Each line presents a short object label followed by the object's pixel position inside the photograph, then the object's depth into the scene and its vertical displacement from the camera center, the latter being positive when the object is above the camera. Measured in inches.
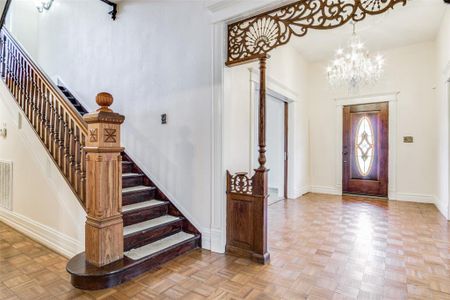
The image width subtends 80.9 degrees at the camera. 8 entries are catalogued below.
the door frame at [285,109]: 153.1 +27.9
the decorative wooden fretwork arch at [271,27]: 84.9 +45.1
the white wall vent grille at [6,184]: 141.0 -19.5
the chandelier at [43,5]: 206.7 +115.7
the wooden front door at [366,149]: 223.8 -0.5
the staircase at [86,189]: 86.7 -19.2
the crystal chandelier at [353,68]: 173.6 +55.1
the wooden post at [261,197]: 101.0 -18.7
